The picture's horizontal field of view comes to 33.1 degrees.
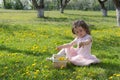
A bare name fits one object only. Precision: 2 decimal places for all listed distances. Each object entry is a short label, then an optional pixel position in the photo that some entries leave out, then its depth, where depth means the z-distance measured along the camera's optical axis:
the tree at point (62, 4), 26.60
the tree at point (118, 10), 12.12
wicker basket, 4.23
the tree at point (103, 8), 22.83
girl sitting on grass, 4.50
